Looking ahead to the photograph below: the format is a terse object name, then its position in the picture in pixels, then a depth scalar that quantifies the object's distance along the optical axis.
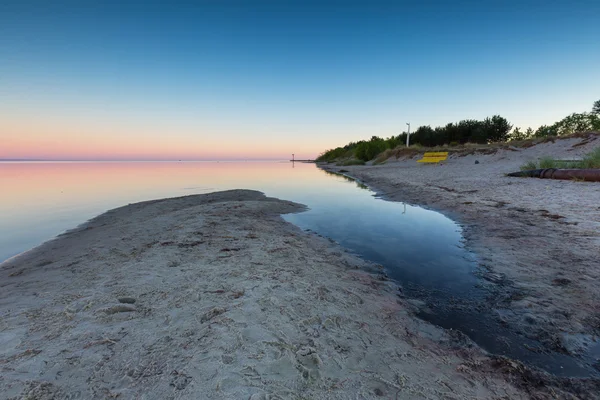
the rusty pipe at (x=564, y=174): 10.82
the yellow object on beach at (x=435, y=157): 31.98
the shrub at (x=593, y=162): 12.41
